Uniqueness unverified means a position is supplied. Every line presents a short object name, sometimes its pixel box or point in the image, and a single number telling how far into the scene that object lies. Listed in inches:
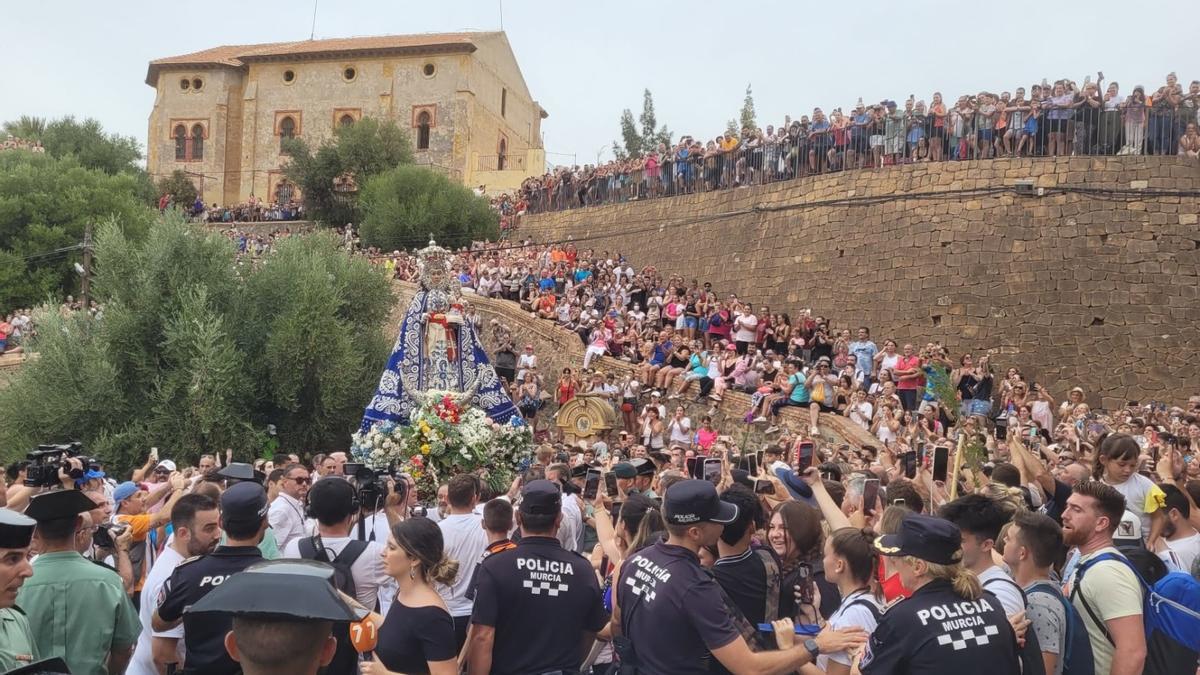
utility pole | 1174.3
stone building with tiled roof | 2162.9
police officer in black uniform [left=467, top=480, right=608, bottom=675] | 202.7
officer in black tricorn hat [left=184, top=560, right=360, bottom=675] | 113.7
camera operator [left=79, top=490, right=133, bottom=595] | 238.4
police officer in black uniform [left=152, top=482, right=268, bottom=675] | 191.9
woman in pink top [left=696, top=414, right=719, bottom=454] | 721.6
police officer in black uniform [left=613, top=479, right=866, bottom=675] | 178.5
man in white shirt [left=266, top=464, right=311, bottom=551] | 296.2
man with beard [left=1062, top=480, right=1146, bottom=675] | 190.4
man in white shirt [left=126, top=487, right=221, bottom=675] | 209.6
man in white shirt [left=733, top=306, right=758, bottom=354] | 887.1
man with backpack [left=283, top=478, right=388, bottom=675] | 225.9
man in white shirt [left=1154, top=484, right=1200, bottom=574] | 241.4
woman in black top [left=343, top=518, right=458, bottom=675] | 187.6
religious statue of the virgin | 563.8
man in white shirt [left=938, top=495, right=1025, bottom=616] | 195.5
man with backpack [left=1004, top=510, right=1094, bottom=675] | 186.2
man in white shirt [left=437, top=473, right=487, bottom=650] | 264.6
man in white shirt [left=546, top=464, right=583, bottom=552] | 315.9
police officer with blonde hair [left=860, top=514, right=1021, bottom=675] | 165.2
